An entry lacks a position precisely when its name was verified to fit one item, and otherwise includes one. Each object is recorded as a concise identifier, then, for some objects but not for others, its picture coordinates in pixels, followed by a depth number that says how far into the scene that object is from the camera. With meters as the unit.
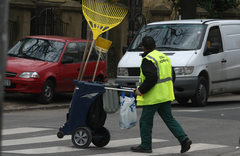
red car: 25.17
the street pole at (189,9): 37.84
